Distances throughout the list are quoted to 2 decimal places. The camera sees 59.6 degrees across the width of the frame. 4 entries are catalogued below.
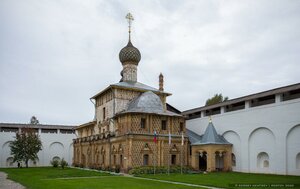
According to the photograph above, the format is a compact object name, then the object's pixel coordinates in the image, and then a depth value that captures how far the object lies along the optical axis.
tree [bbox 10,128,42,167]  33.68
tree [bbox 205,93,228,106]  40.26
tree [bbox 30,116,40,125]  54.78
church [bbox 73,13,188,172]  22.98
